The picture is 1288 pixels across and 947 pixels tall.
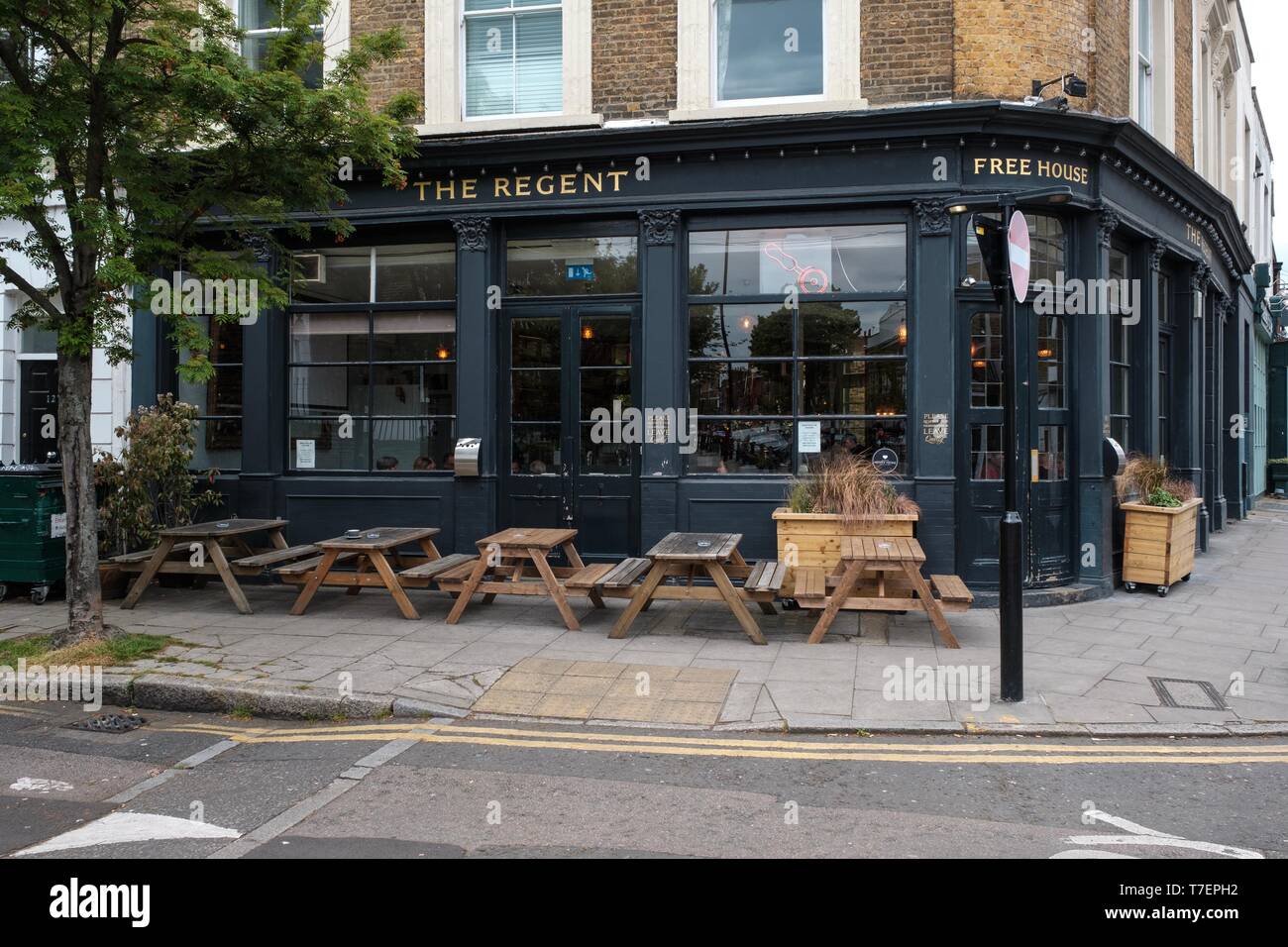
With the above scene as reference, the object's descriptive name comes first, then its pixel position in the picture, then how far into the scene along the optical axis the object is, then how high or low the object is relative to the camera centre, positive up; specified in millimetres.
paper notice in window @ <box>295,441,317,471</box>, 11539 +196
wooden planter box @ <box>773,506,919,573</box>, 9469 -614
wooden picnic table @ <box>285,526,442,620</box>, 8953 -934
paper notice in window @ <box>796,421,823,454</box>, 10391 +330
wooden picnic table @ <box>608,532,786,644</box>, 8047 -939
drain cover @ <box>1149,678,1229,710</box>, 6555 -1584
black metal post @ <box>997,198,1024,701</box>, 6473 -623
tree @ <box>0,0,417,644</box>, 7270 +2659
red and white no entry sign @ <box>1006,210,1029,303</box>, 6629 +1492
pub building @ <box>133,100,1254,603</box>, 10047 +1441
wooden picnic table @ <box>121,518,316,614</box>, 9227 -841
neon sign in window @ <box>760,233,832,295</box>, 10383 +2190
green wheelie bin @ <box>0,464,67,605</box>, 9922 -557
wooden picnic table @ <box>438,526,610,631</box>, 8594 -952
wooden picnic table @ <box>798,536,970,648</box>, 7828 -960
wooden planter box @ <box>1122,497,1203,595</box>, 10594 -863
